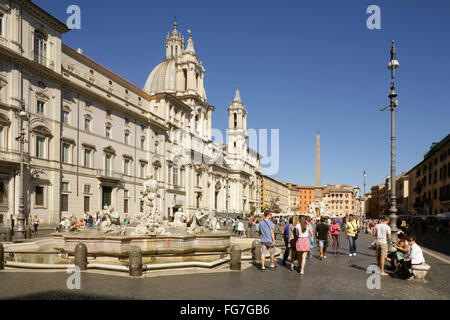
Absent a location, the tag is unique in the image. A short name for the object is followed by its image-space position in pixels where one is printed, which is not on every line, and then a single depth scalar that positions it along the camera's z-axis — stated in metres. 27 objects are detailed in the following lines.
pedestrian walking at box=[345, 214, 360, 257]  14.76
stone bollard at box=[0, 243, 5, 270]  11.01
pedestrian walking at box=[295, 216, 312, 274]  10.68
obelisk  63.47
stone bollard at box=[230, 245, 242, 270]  11.10
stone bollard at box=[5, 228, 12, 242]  18.47
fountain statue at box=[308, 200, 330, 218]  60.10
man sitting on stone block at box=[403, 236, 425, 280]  10.03
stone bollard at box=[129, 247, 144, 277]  9.95
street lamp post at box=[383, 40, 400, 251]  15.12
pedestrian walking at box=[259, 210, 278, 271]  11.06
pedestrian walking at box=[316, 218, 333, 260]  14.31
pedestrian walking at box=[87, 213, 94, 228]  29.94
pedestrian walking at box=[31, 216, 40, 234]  24.53
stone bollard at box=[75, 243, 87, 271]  10.73
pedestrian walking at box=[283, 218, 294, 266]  12.58
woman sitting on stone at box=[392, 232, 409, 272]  10.62
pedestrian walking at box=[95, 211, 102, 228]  31.00
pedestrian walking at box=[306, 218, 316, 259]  13.22
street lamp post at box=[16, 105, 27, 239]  20.42
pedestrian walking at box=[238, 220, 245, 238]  27.25
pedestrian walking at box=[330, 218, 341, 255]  16.55
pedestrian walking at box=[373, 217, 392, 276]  10.94
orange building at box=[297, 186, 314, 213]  172.88
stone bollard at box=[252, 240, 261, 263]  13.28
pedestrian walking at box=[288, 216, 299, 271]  11.36
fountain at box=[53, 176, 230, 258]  12.59
